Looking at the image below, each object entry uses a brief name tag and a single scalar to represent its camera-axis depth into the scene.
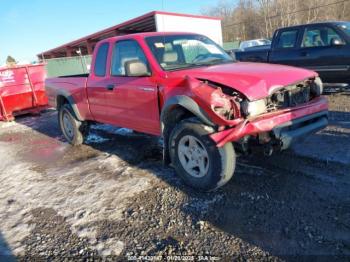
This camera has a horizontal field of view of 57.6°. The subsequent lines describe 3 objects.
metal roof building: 22.09
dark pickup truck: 7.70
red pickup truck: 3.43
